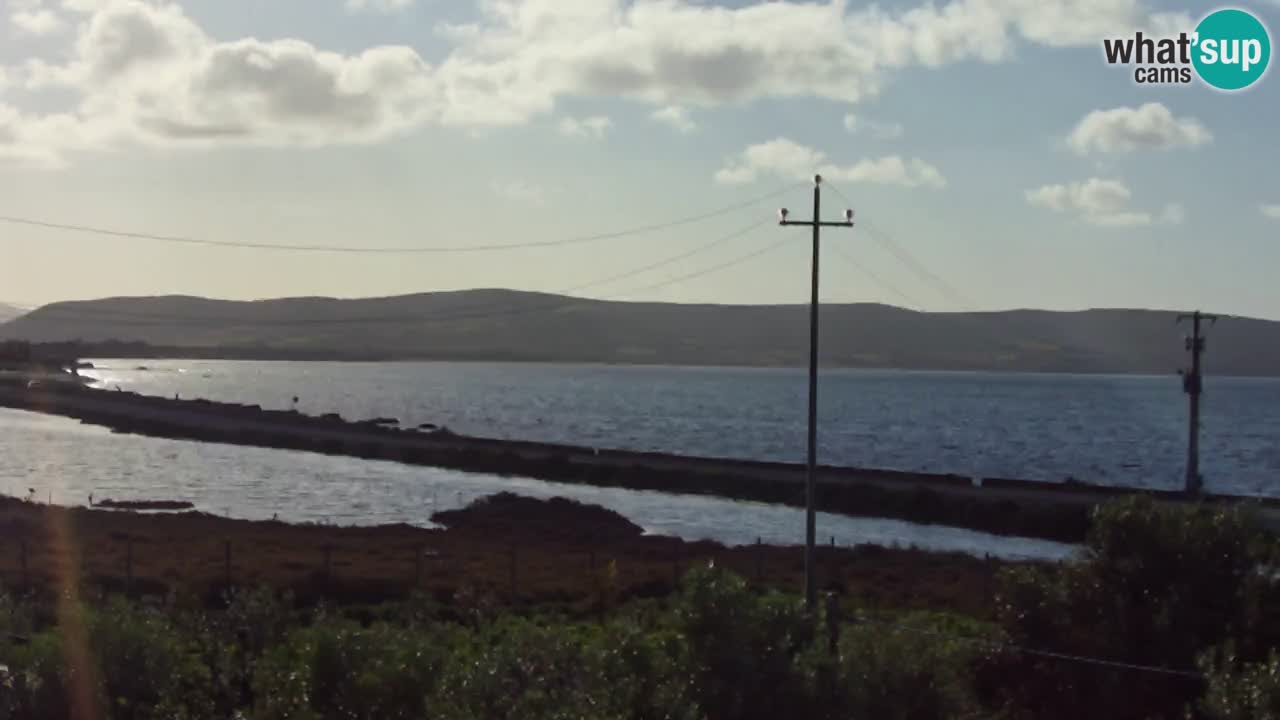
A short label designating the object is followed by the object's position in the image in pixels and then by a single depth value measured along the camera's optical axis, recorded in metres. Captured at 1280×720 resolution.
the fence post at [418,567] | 38.48
